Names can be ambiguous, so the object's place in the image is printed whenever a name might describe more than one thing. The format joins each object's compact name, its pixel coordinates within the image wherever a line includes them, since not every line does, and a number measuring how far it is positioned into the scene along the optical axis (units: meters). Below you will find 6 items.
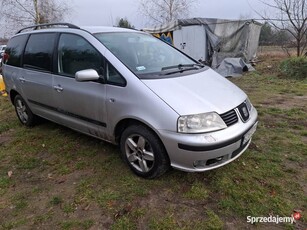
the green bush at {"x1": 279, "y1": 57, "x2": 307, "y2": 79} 9.23
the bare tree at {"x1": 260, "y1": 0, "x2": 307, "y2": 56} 10.66
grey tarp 11.38
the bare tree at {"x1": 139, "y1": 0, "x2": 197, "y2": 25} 19.66
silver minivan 2.63
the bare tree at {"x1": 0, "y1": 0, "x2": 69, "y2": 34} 17.00
